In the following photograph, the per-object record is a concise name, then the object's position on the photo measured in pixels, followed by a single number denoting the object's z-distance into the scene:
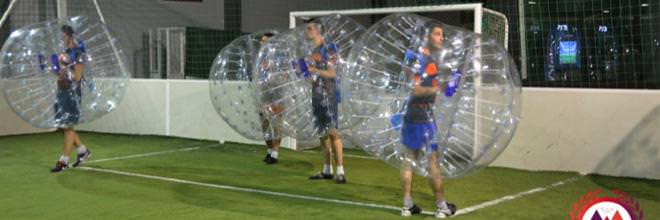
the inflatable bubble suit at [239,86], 9.67
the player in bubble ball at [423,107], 6.27
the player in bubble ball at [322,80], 8.12
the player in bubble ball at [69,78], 9.36
